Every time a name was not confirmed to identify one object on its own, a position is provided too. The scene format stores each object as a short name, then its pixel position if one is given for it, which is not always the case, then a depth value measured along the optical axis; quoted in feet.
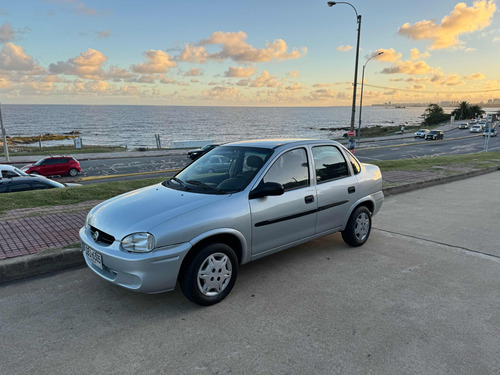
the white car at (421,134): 155.00
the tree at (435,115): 320.91
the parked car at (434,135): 142.19
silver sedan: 10.68
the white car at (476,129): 183.60
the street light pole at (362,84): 118.06
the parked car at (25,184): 33.72
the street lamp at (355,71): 70.90
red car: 64.34
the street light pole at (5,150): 82.87
